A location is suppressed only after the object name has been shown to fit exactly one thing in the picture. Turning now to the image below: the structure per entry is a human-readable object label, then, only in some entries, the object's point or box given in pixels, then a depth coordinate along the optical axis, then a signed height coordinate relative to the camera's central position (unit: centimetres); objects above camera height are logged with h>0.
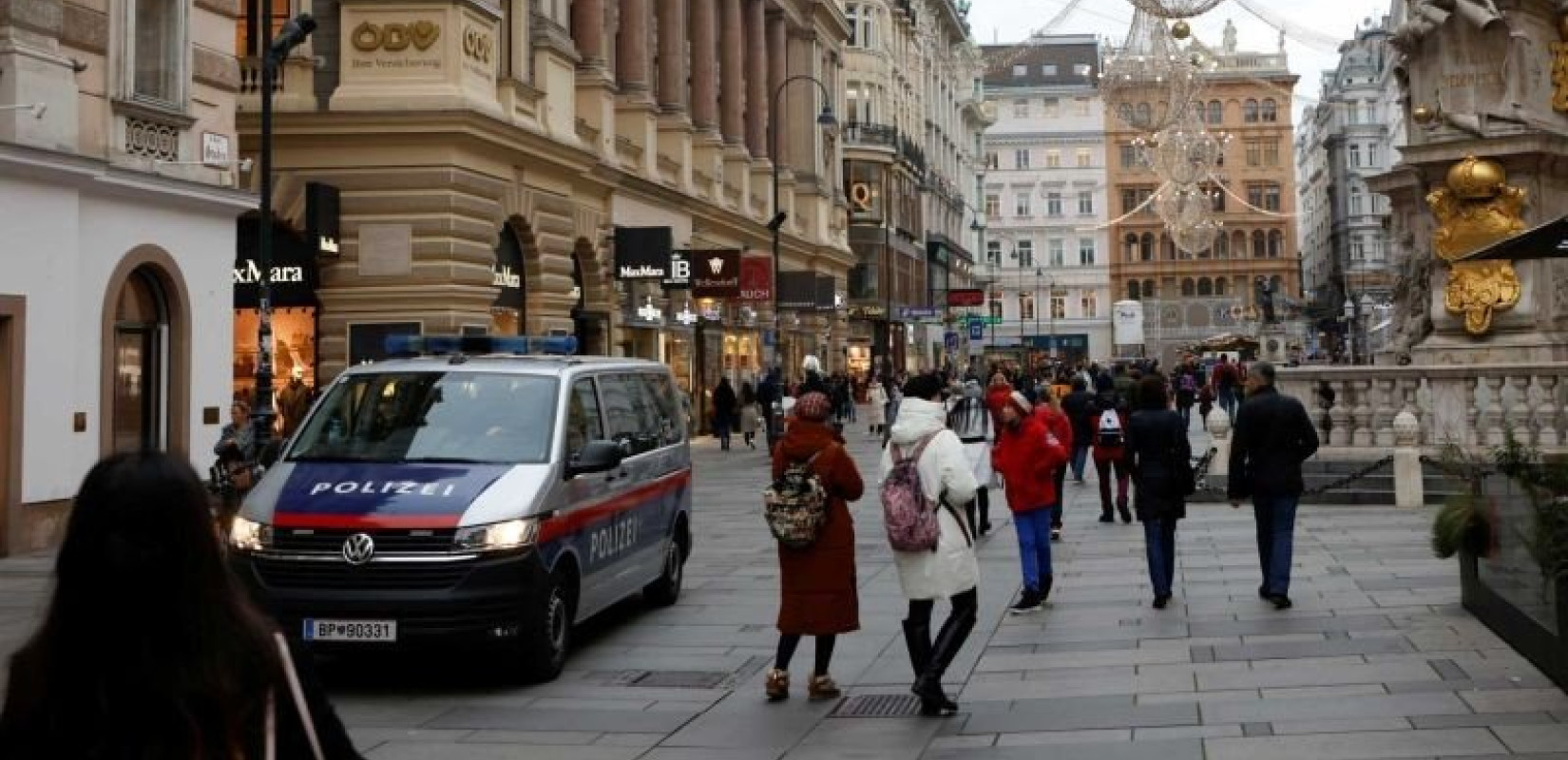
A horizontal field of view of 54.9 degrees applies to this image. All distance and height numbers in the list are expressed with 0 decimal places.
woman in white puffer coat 832 -79
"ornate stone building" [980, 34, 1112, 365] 11212 +1514
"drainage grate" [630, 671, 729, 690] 961 -164
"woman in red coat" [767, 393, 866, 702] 858 -79
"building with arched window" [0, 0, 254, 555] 1594 +230
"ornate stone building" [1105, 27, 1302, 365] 10538 +1385
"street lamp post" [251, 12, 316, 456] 1659 +227
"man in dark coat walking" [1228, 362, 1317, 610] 1120 -37
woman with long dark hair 254 -37
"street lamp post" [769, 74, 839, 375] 3993 +860
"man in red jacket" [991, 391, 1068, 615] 1189 -60
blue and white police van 895 -50
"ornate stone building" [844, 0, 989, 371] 6825 +1271
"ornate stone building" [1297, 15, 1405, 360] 9331 +1672
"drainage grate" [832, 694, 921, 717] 859 -165
